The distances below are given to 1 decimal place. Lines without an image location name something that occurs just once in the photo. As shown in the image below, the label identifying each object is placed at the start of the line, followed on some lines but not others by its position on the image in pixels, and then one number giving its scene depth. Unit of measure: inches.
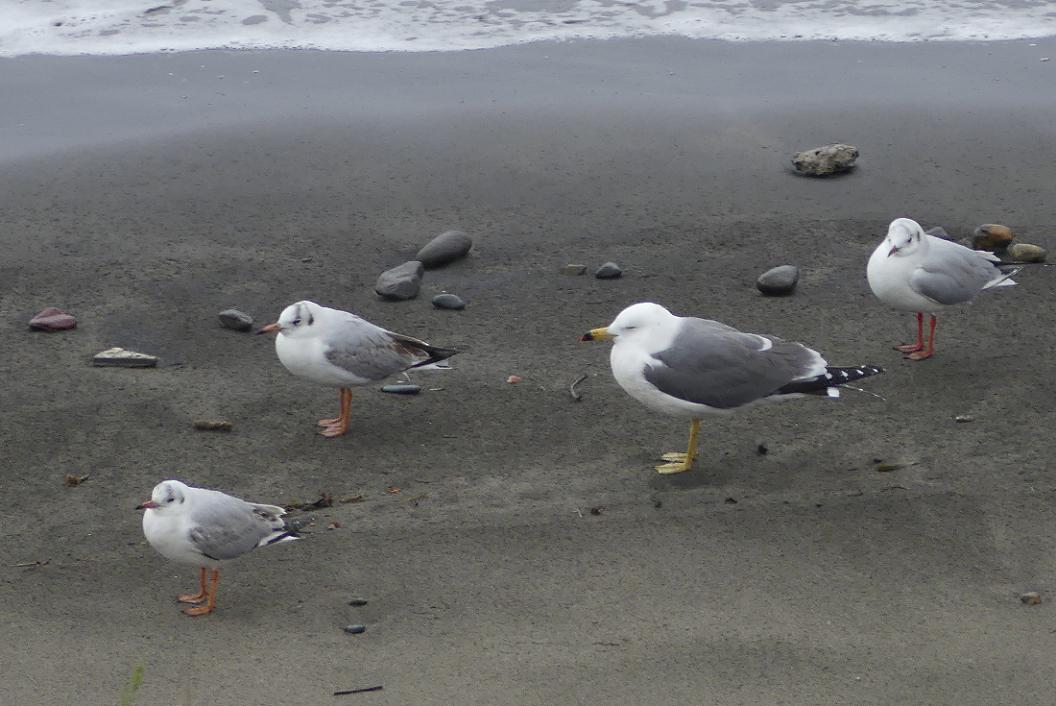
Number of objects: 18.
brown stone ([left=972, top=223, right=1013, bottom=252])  698.8
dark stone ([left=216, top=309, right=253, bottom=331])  631.2
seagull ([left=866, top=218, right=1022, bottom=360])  611.8
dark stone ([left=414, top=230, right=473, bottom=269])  691.4
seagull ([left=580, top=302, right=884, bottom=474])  518.9
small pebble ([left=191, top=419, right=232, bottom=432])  548.7
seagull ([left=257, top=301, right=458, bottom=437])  558.6
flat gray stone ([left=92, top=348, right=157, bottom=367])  597.6
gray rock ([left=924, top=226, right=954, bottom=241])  706.2
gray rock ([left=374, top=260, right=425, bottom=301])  663.8
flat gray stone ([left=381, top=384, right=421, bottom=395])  596.7
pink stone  626.5
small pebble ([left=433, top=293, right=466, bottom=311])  657.0
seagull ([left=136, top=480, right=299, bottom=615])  431.8
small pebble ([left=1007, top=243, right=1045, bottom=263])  689.0
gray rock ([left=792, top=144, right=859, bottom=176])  768.3
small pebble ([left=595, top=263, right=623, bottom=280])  684.1
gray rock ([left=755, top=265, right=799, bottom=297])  663.1
